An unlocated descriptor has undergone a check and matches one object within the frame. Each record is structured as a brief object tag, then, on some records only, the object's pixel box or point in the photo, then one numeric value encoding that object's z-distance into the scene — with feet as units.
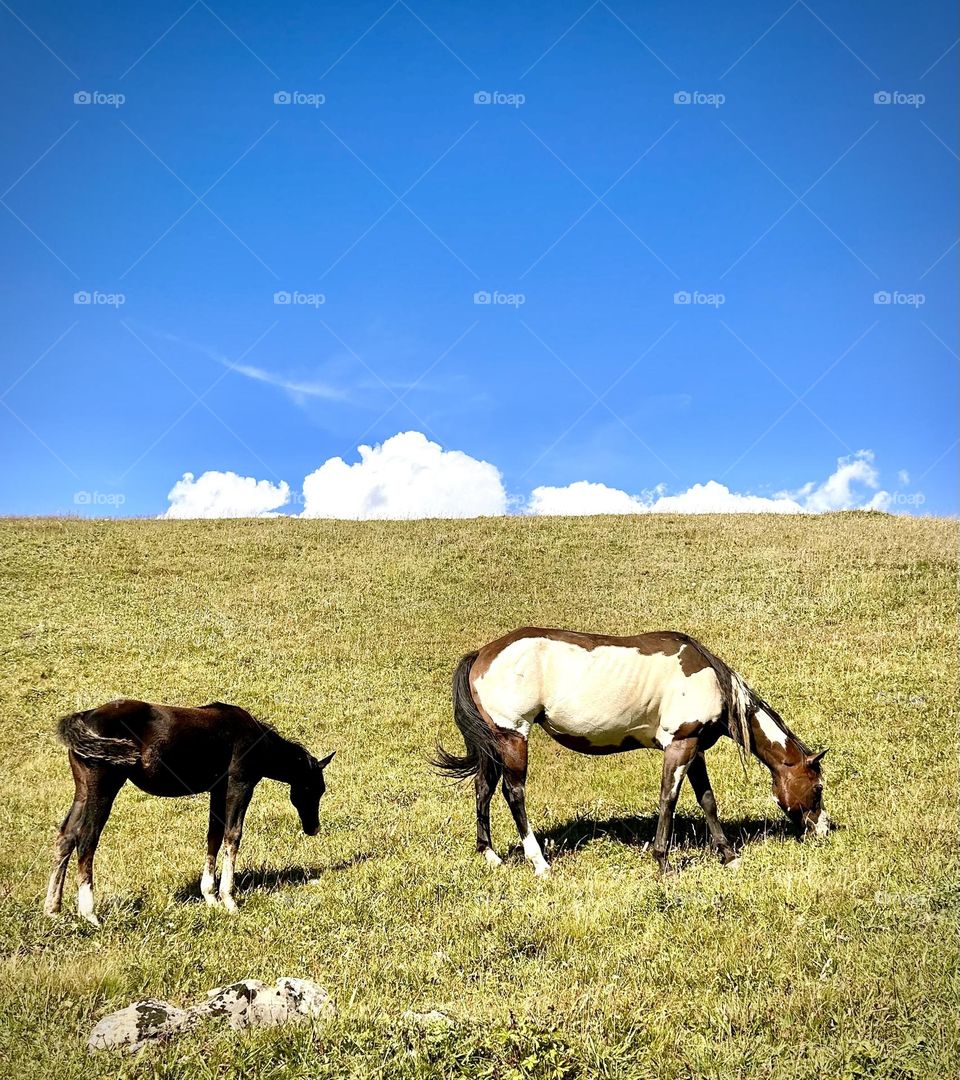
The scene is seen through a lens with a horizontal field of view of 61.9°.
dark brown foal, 27.27
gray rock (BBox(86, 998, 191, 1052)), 16.42
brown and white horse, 34.45
